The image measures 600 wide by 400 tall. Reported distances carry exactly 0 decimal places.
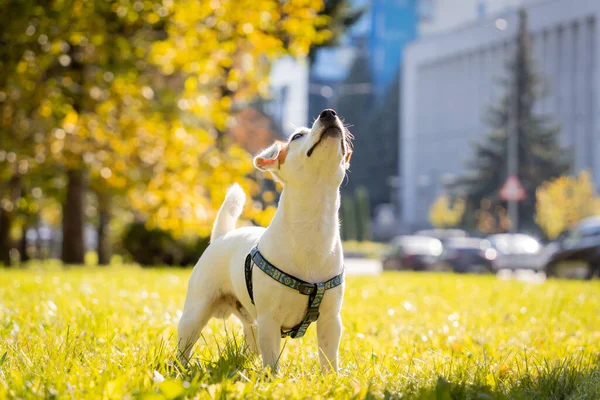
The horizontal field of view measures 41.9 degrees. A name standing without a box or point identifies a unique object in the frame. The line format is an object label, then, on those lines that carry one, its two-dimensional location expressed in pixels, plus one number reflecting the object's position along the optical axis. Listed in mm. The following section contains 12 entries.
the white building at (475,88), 58688
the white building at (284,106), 67344
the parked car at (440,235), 36516
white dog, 3729
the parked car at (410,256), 28422
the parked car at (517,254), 28828
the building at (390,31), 87875
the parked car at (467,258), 27031
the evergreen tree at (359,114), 75625
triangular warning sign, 25266
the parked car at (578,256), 19922
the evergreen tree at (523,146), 51688
